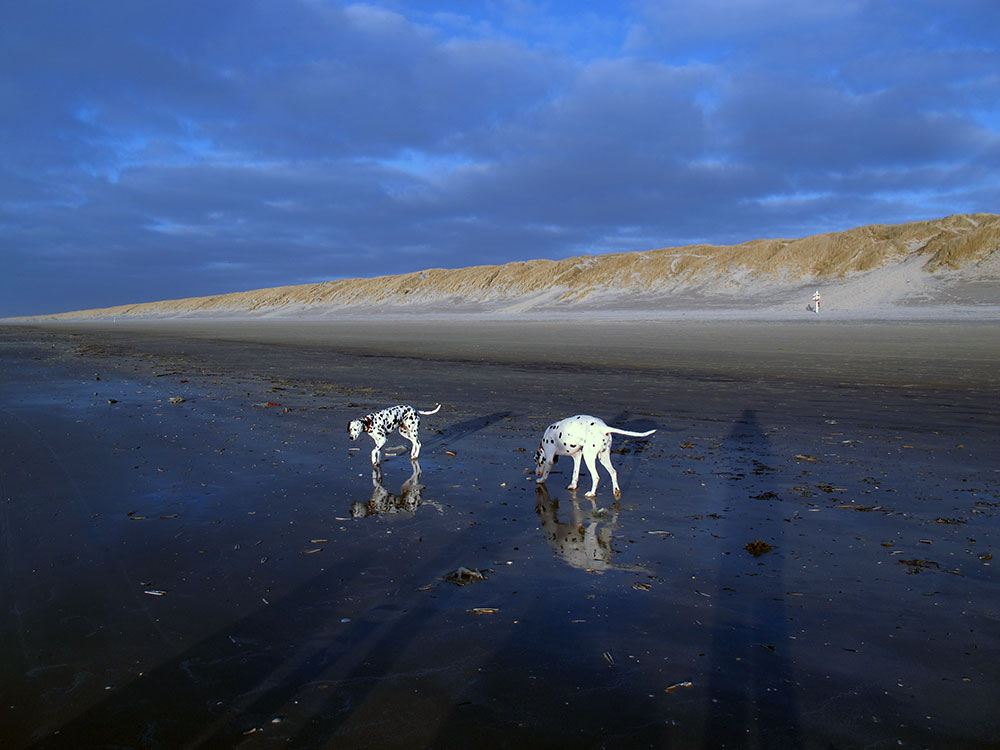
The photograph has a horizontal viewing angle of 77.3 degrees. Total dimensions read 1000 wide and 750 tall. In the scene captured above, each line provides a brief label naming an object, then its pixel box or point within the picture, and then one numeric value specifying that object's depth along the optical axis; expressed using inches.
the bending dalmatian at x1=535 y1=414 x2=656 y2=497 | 308.7
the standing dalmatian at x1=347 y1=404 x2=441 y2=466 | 371.9
